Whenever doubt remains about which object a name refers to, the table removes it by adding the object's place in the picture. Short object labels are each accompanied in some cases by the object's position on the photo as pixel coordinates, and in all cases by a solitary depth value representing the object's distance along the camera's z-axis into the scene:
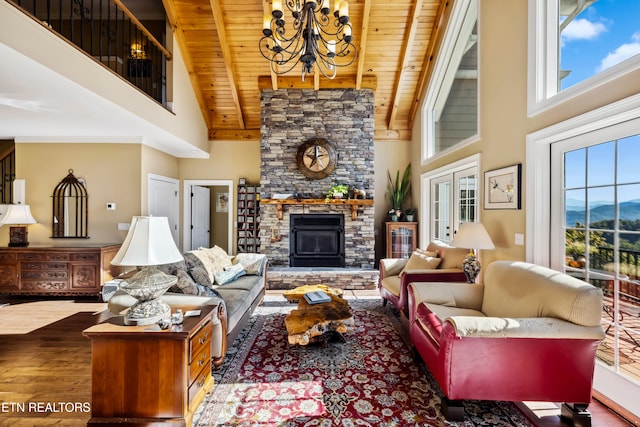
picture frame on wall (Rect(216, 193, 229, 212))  8.23
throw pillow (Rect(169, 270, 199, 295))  2.84
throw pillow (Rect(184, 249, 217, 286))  3.25
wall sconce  5.59
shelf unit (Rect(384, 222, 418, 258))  6.24
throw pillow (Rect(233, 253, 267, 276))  4.37
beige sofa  2.57
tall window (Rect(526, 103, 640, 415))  2.13
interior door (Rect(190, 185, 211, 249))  7.11
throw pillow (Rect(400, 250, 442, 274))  3.88
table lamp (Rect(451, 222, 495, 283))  3.26
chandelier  2.57
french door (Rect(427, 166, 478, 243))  4.41
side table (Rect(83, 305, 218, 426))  1.86
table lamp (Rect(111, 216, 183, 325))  1.95
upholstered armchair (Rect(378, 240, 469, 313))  3.56
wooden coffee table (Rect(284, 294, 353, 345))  2.90
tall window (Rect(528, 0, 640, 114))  2.22
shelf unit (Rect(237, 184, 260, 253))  6.73
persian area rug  2.09
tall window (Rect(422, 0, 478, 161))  4.40
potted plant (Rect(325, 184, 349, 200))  5.80
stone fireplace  5.96
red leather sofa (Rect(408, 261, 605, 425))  1.94
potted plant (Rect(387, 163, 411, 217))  6.51
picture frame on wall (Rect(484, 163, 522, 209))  3.15
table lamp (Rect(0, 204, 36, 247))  4.71
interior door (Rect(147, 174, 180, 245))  5.75
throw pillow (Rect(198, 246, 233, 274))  3.90
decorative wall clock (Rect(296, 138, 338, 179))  5.86
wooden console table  4.68
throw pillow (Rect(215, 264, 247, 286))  3.78
